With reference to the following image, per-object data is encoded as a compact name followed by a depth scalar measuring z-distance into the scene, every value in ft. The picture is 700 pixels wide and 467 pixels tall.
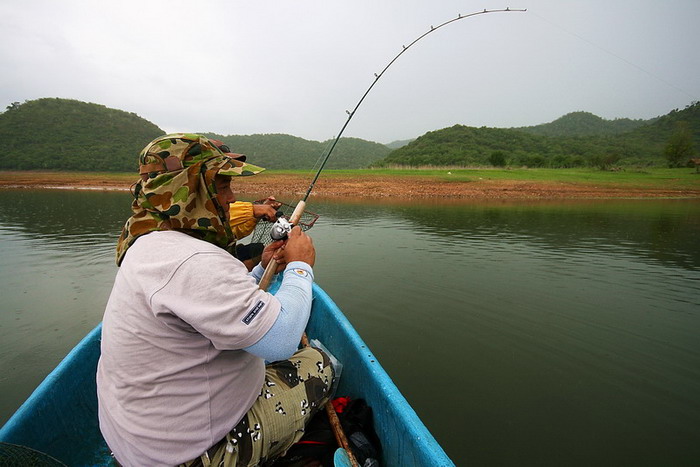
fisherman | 3.83
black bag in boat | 6.83
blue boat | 6.14
